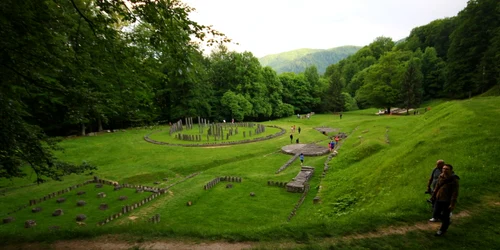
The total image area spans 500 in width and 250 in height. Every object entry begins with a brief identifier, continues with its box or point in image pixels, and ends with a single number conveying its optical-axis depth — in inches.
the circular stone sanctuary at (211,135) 1365.7
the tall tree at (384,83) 1952.5
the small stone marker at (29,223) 543.2
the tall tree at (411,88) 1890.1
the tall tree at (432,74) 2210.3
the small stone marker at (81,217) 576.3
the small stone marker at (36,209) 624.7
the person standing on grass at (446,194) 290.4
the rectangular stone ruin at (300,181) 691.4
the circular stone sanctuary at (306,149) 1058.5
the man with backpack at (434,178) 340.4
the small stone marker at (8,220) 562.4
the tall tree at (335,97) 2456.9
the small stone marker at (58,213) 605.0
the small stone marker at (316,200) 596.0
